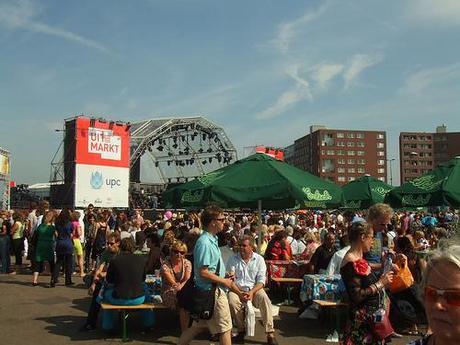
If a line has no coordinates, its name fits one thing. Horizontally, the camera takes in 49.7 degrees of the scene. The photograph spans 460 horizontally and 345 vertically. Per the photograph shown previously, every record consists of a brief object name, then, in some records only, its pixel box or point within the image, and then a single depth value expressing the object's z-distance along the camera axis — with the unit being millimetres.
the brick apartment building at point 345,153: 126938
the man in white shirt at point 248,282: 7032
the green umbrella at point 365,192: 13898
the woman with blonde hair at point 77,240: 13203
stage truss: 43781
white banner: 30391
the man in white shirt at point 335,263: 8148
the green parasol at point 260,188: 7824
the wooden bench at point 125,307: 7012
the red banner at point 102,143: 30491
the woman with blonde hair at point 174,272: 6906
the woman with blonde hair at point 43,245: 11805
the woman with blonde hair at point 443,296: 1821
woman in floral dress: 4051
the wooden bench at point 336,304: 7094
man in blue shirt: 5051
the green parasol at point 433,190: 8406
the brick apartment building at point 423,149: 127688
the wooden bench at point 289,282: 9406
